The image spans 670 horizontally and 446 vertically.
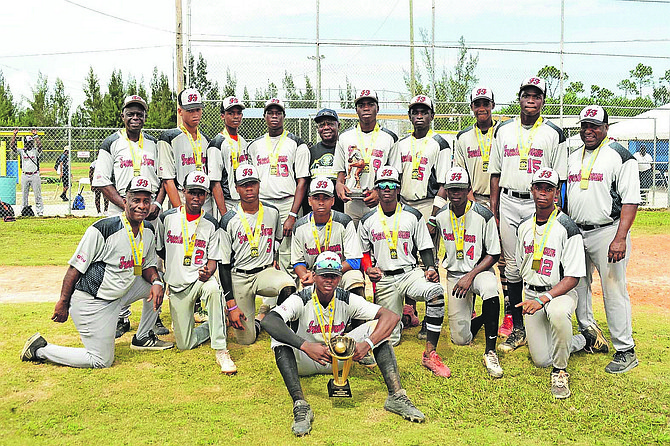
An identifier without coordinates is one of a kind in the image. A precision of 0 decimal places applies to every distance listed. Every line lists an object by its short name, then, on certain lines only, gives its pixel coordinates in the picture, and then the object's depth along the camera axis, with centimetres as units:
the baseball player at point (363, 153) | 784
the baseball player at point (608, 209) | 633
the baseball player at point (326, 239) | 695
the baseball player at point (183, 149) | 786
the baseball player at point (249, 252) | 709
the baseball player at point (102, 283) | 635
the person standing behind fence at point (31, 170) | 1842
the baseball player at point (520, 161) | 714
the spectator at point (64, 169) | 2209
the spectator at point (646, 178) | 2319
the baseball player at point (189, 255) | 691
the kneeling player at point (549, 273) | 600
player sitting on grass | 522
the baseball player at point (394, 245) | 692
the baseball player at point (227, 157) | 812
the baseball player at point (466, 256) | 675
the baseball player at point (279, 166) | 809
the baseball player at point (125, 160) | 756
